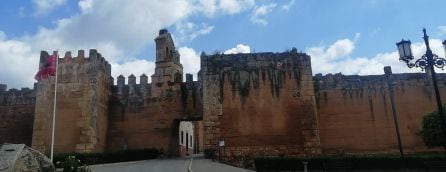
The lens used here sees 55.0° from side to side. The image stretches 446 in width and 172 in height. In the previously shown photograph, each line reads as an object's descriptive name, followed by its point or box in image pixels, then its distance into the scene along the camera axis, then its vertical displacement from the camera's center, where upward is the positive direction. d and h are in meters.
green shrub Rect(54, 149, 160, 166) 22.00 -0.47
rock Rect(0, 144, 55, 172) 11.65 -0.21
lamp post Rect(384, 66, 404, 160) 25.80 +3.36
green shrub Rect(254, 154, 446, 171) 16.80 -1.02
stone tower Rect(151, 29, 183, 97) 36.31 +7.96
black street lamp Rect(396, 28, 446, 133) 10.14 +1.77
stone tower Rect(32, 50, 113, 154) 25.33 +2.57
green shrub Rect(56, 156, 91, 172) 12.54 -0.47
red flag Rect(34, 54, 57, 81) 19.95 +3.72
